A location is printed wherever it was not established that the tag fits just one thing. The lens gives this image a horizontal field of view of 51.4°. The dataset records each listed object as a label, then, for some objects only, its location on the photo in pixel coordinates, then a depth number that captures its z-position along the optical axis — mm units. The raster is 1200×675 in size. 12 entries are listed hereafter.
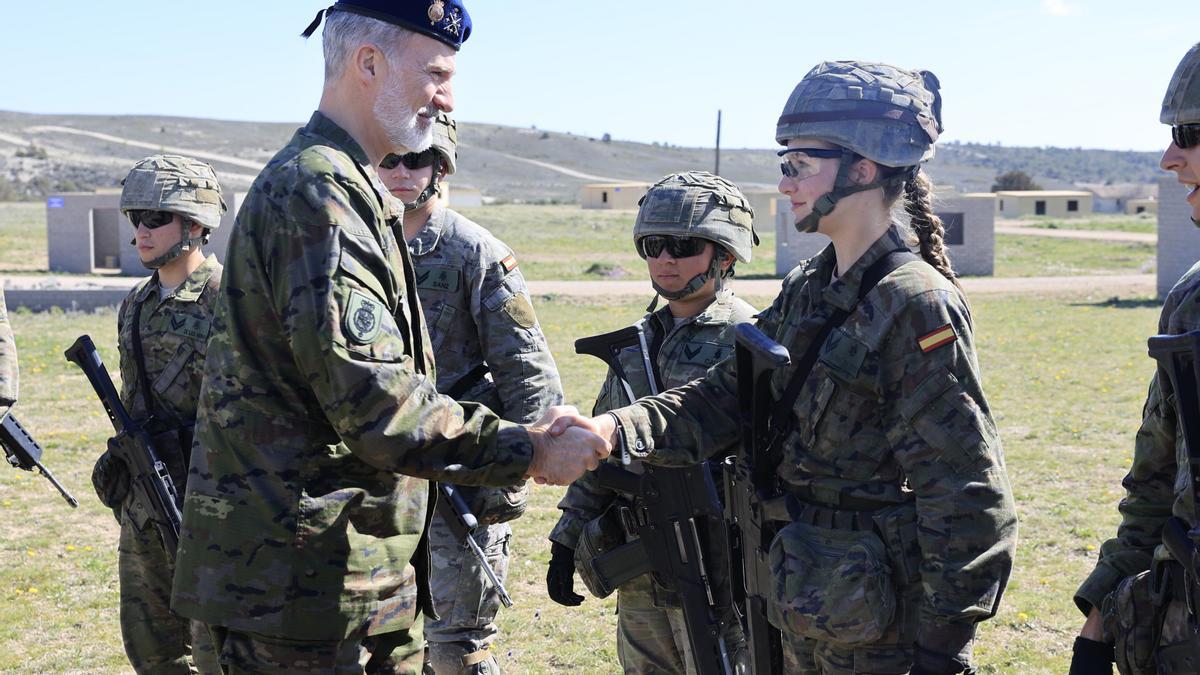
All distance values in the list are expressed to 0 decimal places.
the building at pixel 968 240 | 34375
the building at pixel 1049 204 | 72938
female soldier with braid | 3096
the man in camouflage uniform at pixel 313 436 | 2871
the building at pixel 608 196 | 72188
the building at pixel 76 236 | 33406
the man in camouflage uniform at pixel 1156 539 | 3074
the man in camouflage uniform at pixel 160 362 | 4977
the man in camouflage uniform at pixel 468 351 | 4711
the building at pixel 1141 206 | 76581
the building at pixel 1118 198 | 86125
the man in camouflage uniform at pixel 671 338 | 4414
